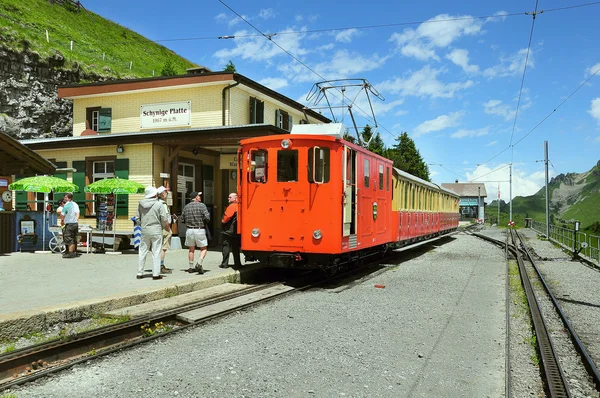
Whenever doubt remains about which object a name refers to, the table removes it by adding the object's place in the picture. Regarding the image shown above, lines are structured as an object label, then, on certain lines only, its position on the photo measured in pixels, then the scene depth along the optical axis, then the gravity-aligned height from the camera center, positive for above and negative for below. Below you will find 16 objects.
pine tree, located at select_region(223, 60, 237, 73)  67.23 +19.21
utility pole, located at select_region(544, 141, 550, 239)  29.75 +0.12
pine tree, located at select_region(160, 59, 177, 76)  55.00 +15.23
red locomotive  9.57 +0.18
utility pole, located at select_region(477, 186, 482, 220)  86.81 +0.23
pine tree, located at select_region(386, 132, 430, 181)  66.25 +7.07
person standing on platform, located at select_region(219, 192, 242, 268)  10.77 -0.46
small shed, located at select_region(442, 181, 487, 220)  86.31 +1.82
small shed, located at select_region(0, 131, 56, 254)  12.91 +1.07
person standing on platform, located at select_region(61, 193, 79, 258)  13.30 -0.50
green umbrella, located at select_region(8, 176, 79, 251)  13.98 +0.64
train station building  16.89 +2.34
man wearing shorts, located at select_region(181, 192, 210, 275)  10.43 -0.36
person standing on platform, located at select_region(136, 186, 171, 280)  9.30 -0.38
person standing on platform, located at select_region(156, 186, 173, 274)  9.64 -0.60
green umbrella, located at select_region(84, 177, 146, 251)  14.35 +0.60
